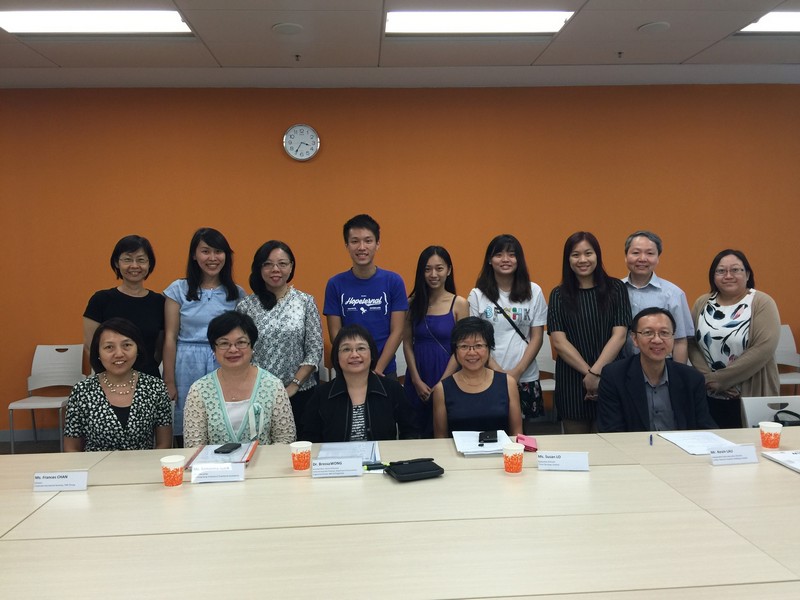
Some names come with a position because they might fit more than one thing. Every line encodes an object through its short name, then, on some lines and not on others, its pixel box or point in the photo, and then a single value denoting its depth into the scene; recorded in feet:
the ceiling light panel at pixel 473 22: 11.91
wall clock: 16.11
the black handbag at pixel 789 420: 9.24
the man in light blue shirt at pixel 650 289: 10.57
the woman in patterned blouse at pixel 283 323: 10.27
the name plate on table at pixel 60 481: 6.72
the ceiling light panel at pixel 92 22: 11.53
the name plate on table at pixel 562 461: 7.02
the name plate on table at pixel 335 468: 6.99
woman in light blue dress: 10.45
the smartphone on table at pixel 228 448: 7.63
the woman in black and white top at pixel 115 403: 8.54
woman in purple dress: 10.85
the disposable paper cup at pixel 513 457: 6.90
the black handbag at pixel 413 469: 6.81
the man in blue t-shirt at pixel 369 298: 10.88
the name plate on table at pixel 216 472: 6.83
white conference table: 4.66
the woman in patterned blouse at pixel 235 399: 8.38
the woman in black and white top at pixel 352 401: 9.03
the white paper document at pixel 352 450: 7.59
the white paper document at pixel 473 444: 7.63
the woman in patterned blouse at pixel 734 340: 10.25
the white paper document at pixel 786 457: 7.01
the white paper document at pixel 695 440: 7.65
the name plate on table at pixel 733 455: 7.13
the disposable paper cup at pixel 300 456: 7.17
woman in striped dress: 10.29
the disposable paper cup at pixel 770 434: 7.63
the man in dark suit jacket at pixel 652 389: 8.97
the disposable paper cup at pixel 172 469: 6.70
